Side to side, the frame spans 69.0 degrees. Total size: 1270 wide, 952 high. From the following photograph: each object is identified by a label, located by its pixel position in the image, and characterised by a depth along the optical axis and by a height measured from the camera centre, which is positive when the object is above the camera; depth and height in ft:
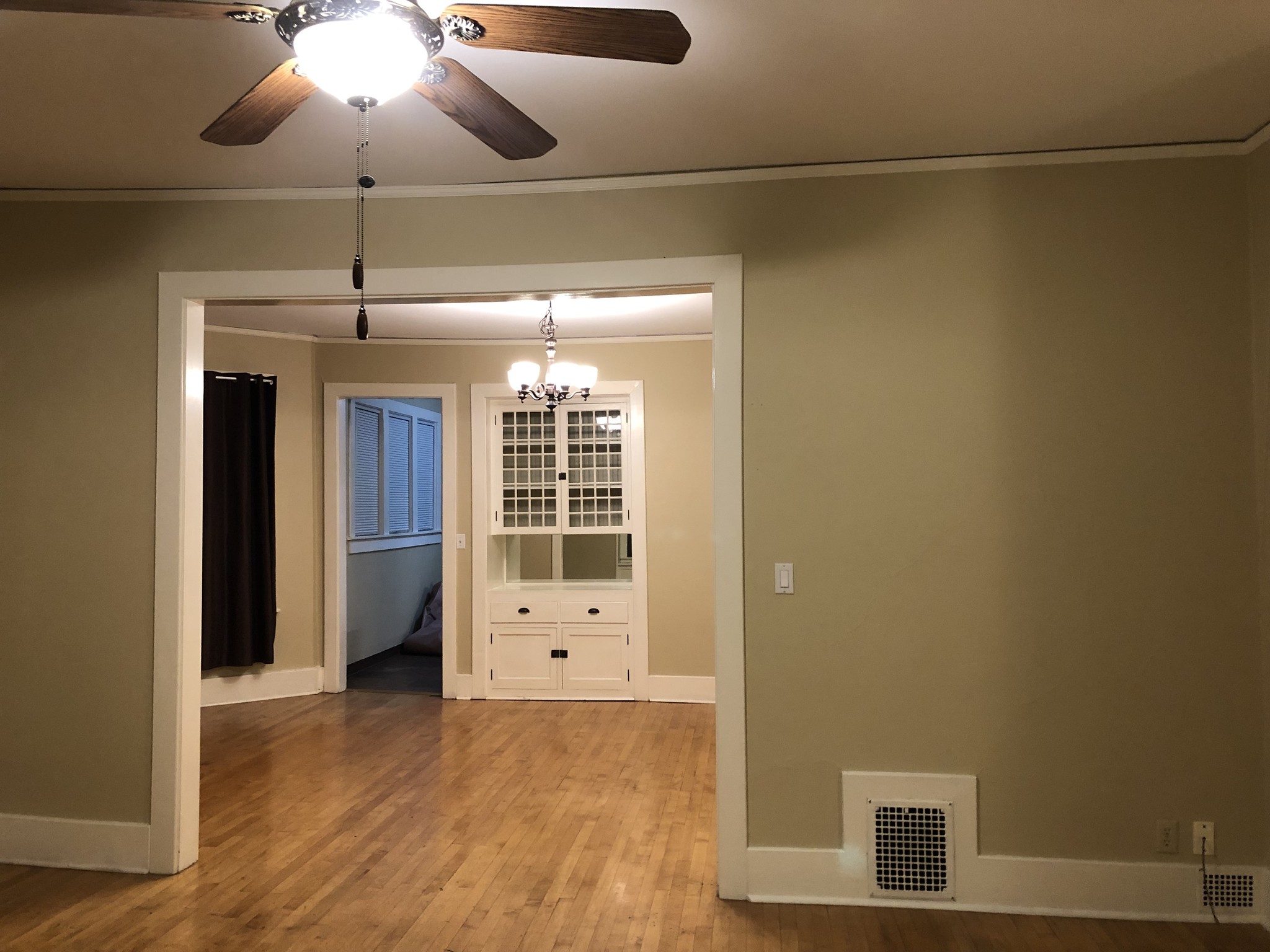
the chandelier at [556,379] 18.33 +2.33
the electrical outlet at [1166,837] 10.11 -3.76
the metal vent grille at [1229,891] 9.94 -4.30
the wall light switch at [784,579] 10.81 -0.99
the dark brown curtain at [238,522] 20.17 -0.57
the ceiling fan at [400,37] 5.18 +2.76
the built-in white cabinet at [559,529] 21.27 -0.80
